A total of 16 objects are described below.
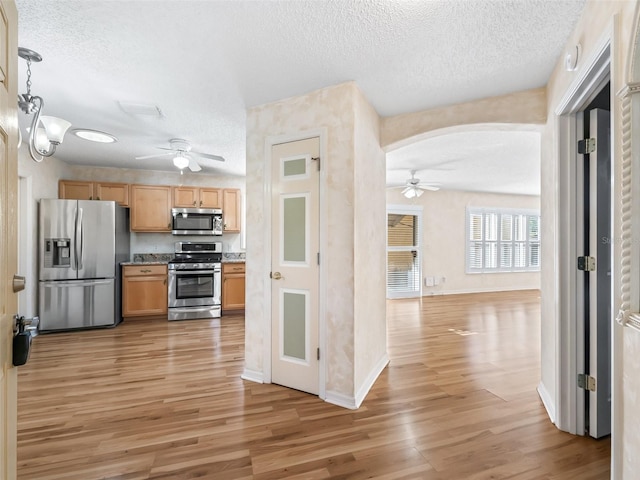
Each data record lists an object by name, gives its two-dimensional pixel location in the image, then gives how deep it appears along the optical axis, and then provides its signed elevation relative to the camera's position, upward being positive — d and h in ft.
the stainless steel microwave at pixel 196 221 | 17.12 +1.09
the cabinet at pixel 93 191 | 15.58 +2.56
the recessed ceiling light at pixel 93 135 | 8.59 +3.04
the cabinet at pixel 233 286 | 17.06 -2.56
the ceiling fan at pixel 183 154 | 11.76 +3.37
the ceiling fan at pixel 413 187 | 18.02 +3.25
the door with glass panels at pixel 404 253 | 23.21 -0.93
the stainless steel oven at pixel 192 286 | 16.15 -2.43
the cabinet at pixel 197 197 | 17.38 +2.47
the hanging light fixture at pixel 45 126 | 6.28 +2.61
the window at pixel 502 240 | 24.82 +0.09
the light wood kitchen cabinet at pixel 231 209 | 18.26 +1.86
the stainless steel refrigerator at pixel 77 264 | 13.69 -1.10
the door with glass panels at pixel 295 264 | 8.30 -0.66
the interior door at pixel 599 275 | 6.24 -0.69
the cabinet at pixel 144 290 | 15.80 -2.61
